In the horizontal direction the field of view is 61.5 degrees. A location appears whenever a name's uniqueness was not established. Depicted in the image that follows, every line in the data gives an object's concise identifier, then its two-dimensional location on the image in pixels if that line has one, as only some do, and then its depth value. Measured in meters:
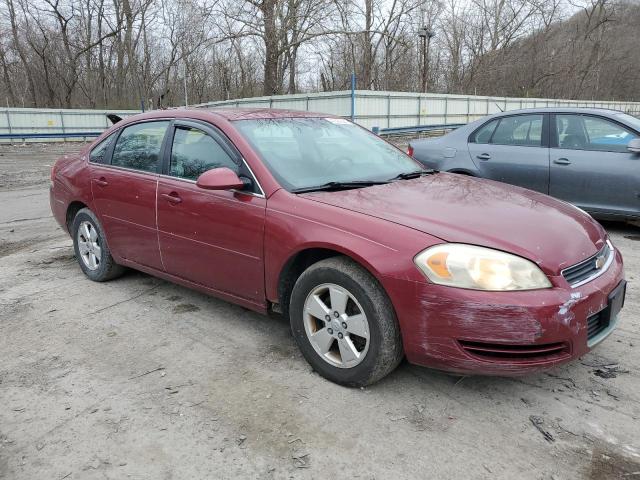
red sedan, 2.54
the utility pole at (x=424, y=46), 28.12
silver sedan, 5.82
